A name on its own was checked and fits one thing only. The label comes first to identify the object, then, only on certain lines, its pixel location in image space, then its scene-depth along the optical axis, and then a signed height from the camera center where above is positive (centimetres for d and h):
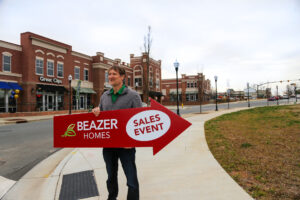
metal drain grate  325 -157
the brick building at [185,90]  5771 +352
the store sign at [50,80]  2319 +283
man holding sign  252 -6
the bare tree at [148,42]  2139 +657
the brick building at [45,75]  2089 +362
